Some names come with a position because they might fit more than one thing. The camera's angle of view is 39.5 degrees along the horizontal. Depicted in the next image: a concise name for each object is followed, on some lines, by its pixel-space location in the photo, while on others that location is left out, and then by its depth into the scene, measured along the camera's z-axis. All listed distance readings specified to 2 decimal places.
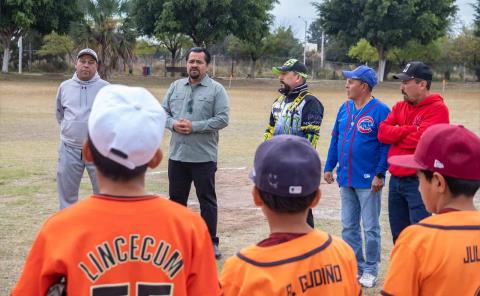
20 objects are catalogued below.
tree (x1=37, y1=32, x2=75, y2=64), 60.44
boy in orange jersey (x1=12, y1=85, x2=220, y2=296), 2.29
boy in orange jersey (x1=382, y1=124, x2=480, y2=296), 2.70
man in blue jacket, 5.84
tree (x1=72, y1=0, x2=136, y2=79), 44.53
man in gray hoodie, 6.99
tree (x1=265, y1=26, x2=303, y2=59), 70.75
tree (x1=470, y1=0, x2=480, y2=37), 65.44
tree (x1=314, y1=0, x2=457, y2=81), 56.62
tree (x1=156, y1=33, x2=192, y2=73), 60.69
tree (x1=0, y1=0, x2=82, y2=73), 48.38
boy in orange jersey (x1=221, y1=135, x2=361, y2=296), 2.44
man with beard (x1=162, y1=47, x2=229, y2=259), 6.67
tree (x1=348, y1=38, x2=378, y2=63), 71.88
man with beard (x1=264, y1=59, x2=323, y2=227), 6.44
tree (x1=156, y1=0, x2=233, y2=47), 51.66
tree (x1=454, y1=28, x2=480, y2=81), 64.00
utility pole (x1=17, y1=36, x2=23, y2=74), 54.21
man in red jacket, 5.43
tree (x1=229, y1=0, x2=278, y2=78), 53.03
